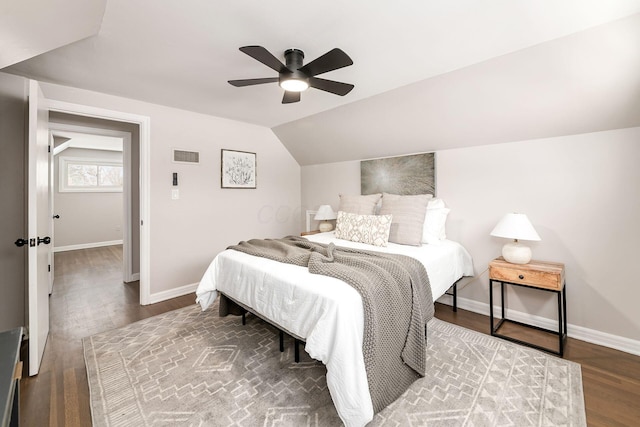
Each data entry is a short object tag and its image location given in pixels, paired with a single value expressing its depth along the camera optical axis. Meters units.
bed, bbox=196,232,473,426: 1.40
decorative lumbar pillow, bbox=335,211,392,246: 2.80
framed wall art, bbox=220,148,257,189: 3.85
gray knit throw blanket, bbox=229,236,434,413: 1.54
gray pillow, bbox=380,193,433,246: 2.80
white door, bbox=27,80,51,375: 1.95
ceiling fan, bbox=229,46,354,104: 1.68
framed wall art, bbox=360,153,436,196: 3.32
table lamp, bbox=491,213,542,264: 2.33
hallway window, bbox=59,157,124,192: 6.32
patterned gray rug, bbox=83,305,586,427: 1.57
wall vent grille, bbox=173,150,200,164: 3.42
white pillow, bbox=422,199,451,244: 2.92
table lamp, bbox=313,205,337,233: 4.09
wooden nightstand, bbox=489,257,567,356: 2.21
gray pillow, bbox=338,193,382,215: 3.30
